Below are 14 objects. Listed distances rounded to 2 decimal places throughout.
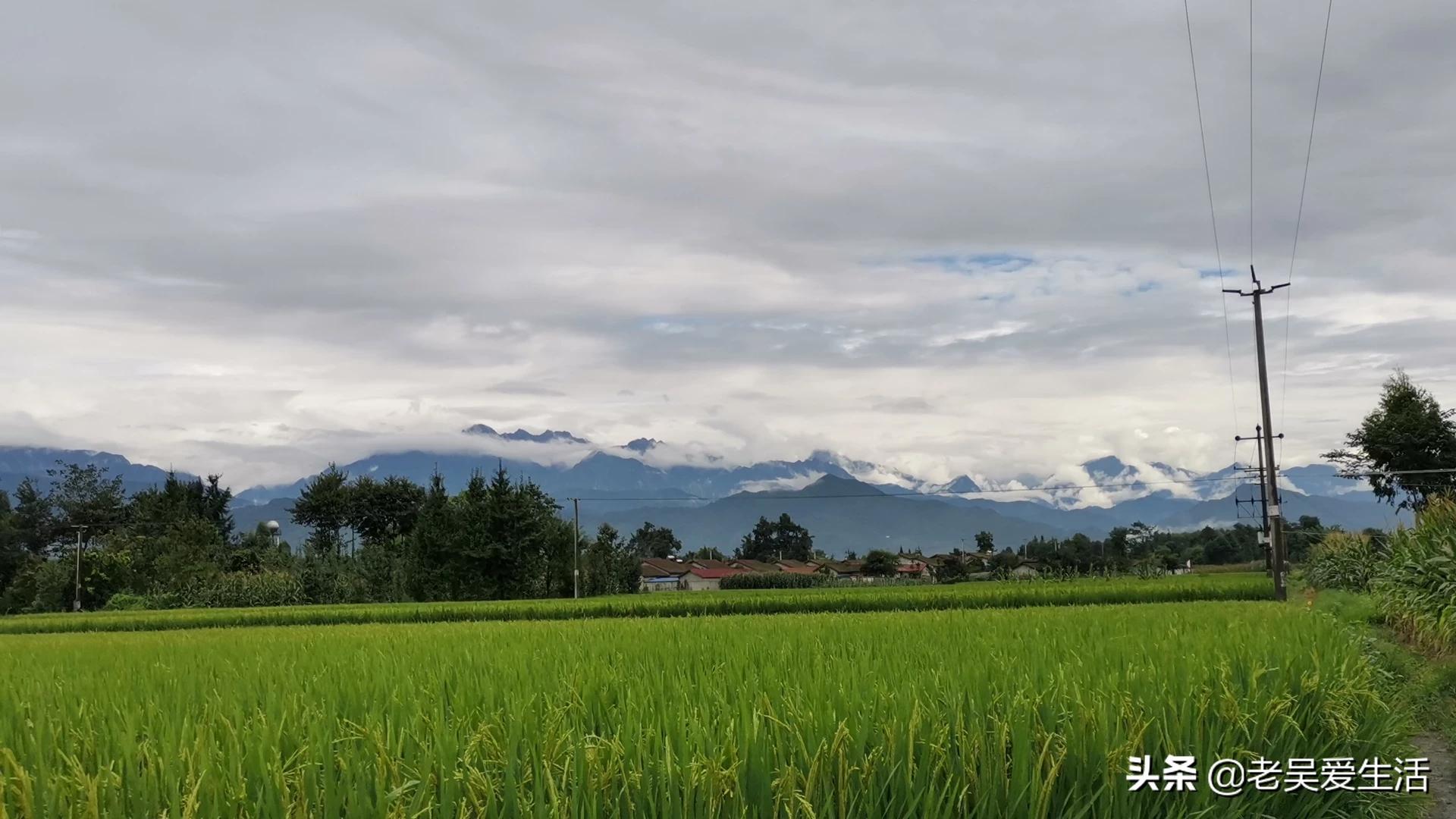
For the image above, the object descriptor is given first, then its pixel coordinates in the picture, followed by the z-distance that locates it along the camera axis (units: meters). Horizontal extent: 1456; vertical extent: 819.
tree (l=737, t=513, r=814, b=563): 160.00
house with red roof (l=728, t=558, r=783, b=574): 126.60
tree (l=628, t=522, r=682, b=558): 161.38
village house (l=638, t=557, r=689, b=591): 129.25
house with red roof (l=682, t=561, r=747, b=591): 124.75
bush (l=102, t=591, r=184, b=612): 56.47
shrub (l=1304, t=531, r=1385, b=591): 31.30
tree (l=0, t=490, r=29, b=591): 77.62
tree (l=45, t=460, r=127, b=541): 95.94
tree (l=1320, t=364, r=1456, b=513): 55.50
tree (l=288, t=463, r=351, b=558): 88.81
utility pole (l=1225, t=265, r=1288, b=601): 30.38
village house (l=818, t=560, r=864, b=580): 112.64
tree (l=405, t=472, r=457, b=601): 56.84
